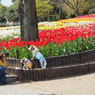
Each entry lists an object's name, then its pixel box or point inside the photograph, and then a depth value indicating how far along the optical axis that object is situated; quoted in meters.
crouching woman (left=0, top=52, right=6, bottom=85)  8.28
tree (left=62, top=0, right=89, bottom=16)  51.21
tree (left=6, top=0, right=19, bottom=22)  56.62
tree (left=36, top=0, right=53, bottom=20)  59.22
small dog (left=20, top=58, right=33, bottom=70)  8.90
